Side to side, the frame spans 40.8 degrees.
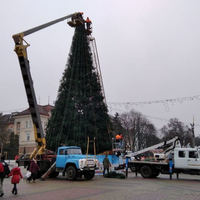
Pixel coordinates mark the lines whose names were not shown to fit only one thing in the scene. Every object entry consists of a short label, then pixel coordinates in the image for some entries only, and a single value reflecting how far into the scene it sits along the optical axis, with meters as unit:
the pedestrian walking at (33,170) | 16.84
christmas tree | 27.59
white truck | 18.67
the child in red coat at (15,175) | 11.52
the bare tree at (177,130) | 64.62
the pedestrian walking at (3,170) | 11.12
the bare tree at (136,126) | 58.38
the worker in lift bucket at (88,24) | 28.32
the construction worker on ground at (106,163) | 20.36
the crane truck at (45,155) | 17.77
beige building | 67.44
